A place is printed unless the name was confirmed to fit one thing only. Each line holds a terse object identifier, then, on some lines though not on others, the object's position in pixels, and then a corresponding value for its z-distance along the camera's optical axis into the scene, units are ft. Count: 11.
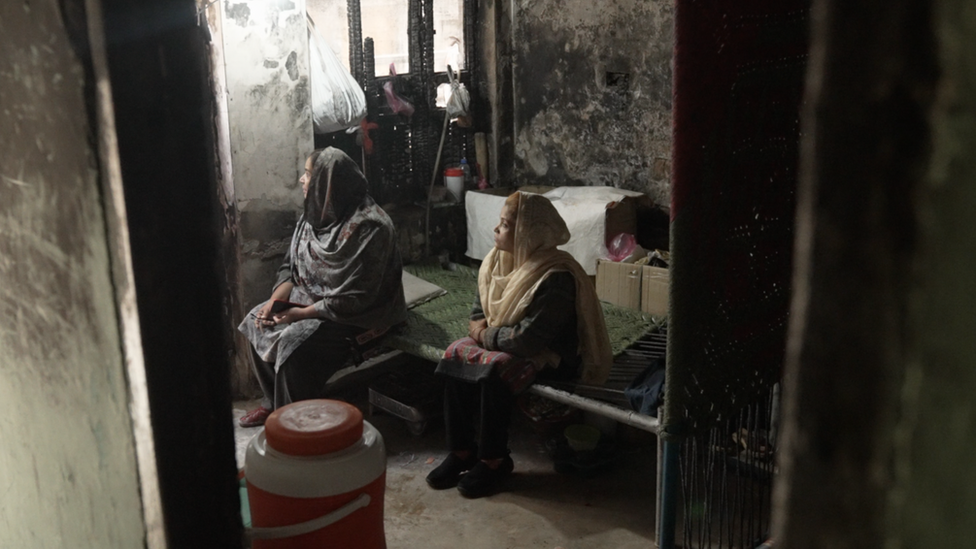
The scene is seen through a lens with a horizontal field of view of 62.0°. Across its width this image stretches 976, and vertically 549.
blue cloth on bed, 9.73
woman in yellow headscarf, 10.94
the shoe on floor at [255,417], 12.99
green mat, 12.55
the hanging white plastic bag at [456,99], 16.89
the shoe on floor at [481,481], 11.12
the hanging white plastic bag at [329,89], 14.21
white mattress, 14.52
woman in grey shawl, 12.29
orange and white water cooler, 4.91
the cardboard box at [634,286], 13.41
